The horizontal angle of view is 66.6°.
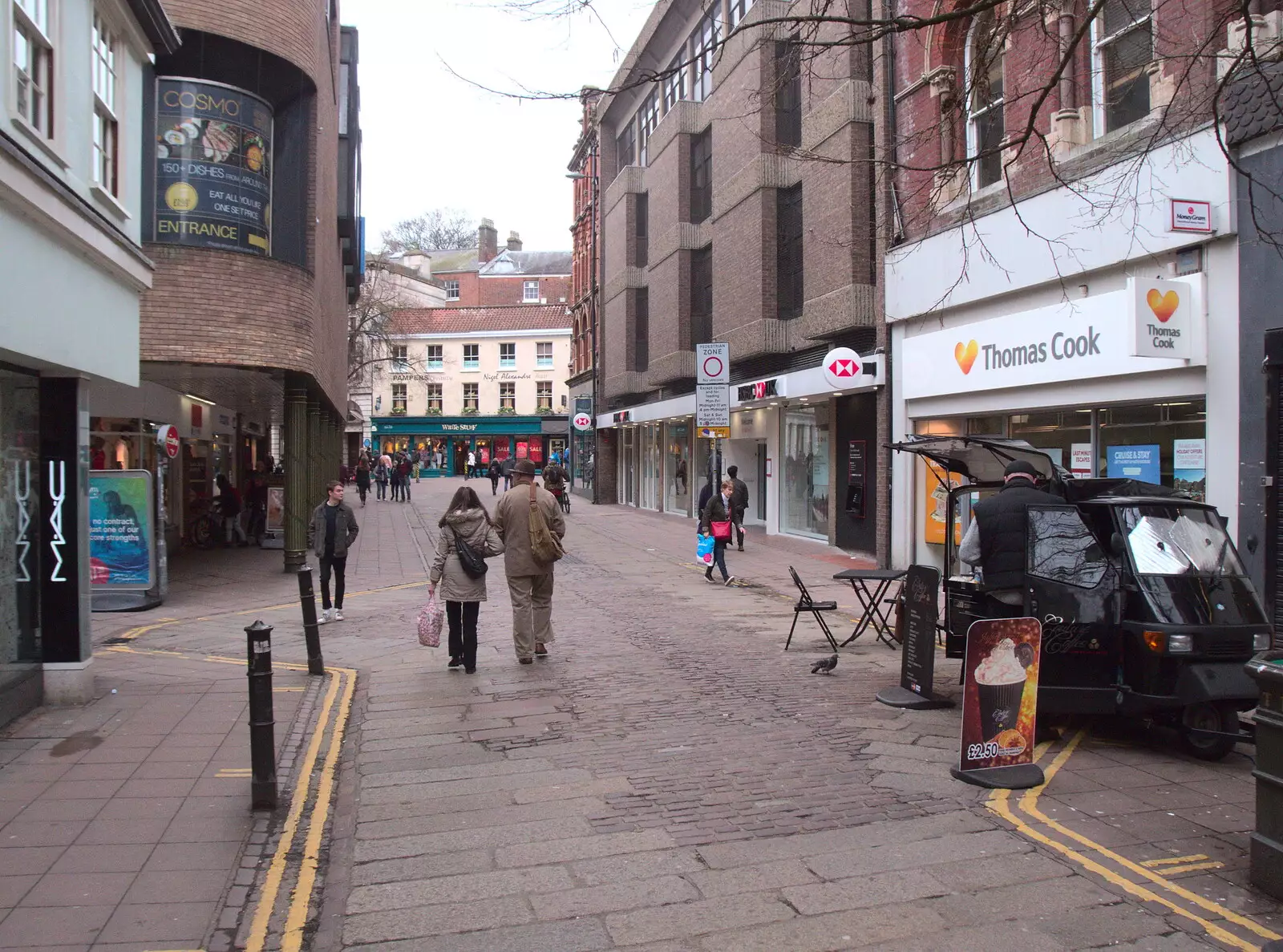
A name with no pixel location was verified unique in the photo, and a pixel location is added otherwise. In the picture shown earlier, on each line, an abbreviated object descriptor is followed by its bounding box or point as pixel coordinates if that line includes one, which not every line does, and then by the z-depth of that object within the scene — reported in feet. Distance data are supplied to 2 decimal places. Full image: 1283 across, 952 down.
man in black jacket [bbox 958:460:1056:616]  22.43
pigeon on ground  28.37
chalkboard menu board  23.93
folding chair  32.04
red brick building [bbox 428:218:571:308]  229.04
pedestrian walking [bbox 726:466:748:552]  64.64
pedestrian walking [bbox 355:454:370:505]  117.19
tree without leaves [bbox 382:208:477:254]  244.22
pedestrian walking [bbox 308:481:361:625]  38.17
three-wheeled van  20.10
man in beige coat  29.07
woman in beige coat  28.45
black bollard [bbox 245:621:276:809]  17.62
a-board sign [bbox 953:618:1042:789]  18.43
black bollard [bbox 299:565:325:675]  29.07
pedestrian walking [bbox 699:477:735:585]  50.85
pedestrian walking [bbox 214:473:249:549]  70.03
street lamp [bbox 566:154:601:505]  132.57
